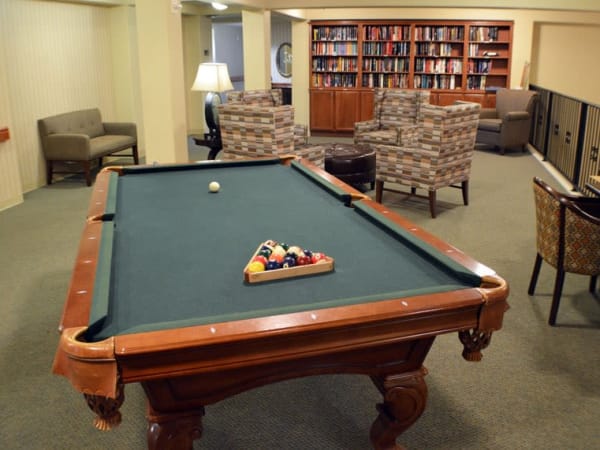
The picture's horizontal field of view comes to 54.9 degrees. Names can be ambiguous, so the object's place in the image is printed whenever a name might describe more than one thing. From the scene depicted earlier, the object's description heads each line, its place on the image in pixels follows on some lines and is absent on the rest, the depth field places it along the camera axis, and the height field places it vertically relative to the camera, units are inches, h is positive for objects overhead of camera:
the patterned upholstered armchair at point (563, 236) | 127.0 -34.4
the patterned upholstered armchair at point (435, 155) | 216.4 -28.4
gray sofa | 268.5 -27.9
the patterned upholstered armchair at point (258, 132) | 221.9 -19.9
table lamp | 265.0 +0.5
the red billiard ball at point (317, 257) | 80.6 -24.2
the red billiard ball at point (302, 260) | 79.9 -24.3
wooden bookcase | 418.3 +12.8
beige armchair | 361.7 -25.3
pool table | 61.8 -26.6
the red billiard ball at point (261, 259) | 79.3 -24.0
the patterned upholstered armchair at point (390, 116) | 310.0 -19.4
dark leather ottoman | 245.1 -35.0
